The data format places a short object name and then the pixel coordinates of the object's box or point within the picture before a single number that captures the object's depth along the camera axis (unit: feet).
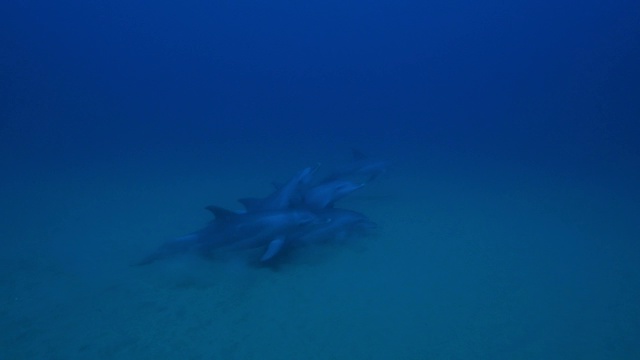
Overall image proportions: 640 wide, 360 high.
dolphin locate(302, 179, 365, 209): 23.44
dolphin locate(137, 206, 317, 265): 19.85
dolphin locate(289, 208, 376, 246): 21.45
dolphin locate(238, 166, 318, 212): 22.20
